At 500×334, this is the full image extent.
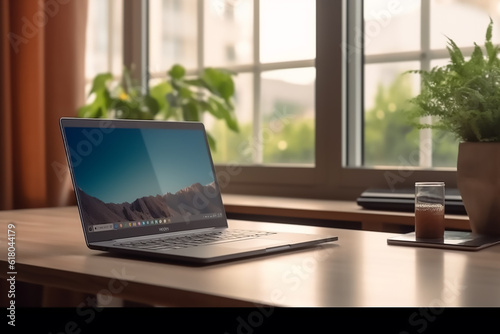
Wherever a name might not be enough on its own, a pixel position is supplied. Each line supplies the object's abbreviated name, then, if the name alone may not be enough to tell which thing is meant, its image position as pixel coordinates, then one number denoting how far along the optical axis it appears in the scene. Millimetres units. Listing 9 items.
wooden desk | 863
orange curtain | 2646
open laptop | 1203
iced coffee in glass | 1346
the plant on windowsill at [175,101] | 2656
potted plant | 1393
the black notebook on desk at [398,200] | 1796
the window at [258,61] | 2639
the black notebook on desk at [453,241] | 1258
